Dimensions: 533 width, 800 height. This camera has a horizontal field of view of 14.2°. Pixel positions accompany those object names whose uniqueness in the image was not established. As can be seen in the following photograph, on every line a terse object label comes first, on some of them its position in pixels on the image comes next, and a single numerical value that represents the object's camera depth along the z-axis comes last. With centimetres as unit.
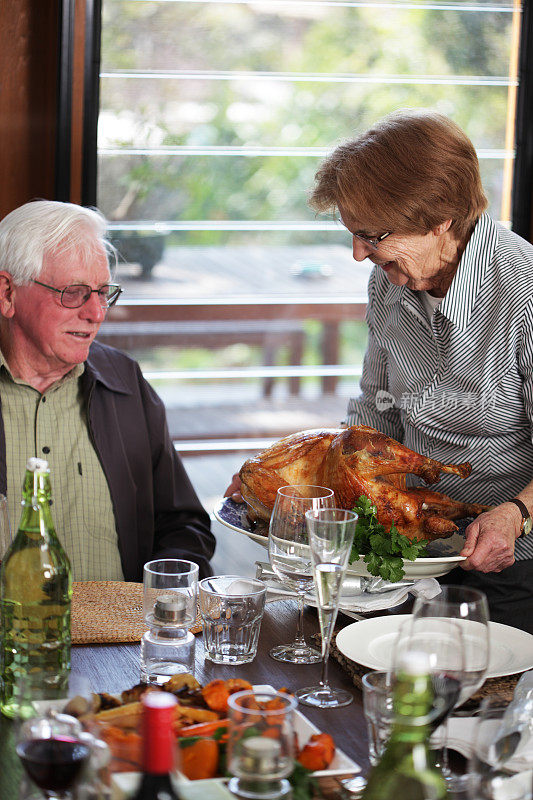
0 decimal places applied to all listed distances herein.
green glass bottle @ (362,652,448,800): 188
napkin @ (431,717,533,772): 223
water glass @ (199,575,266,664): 256
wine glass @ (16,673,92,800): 193
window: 361
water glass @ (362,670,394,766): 227
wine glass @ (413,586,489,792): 223
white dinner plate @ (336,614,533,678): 253
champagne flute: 244
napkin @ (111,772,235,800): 184
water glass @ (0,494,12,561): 254
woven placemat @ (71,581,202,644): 260
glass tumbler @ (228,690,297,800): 195
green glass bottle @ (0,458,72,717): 245
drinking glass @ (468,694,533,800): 196
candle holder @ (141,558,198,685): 252
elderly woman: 288
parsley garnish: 264
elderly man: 301
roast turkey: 278
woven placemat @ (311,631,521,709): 248
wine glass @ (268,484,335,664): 252
